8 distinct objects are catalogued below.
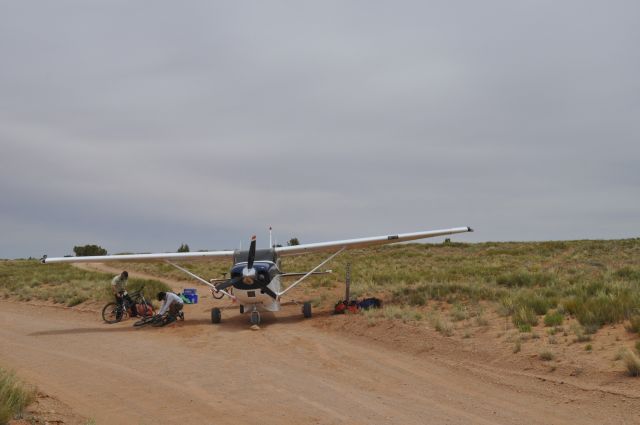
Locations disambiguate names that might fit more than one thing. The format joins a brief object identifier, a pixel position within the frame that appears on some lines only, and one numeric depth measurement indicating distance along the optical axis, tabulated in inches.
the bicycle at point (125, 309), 735.7
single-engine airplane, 622.2
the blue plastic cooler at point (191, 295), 924.6
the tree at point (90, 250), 2800.2
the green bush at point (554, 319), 465.1
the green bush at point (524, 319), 473.4
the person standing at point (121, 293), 729.0
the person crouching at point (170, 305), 673.0
